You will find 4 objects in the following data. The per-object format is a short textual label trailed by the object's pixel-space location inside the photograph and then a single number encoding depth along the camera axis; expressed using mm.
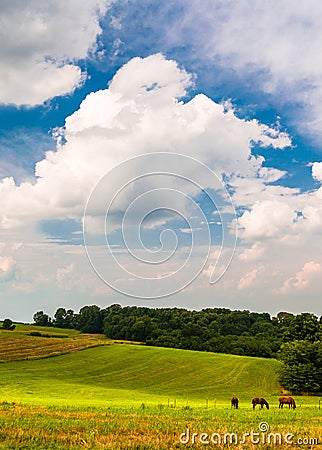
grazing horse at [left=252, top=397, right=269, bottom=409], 37703
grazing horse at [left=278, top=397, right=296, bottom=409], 39688
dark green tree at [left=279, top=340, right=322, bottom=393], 67500
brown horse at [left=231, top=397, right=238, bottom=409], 37238
